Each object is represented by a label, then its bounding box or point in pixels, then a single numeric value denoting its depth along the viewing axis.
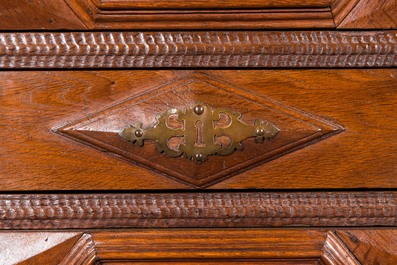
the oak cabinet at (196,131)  0.81
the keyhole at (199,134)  0.81
